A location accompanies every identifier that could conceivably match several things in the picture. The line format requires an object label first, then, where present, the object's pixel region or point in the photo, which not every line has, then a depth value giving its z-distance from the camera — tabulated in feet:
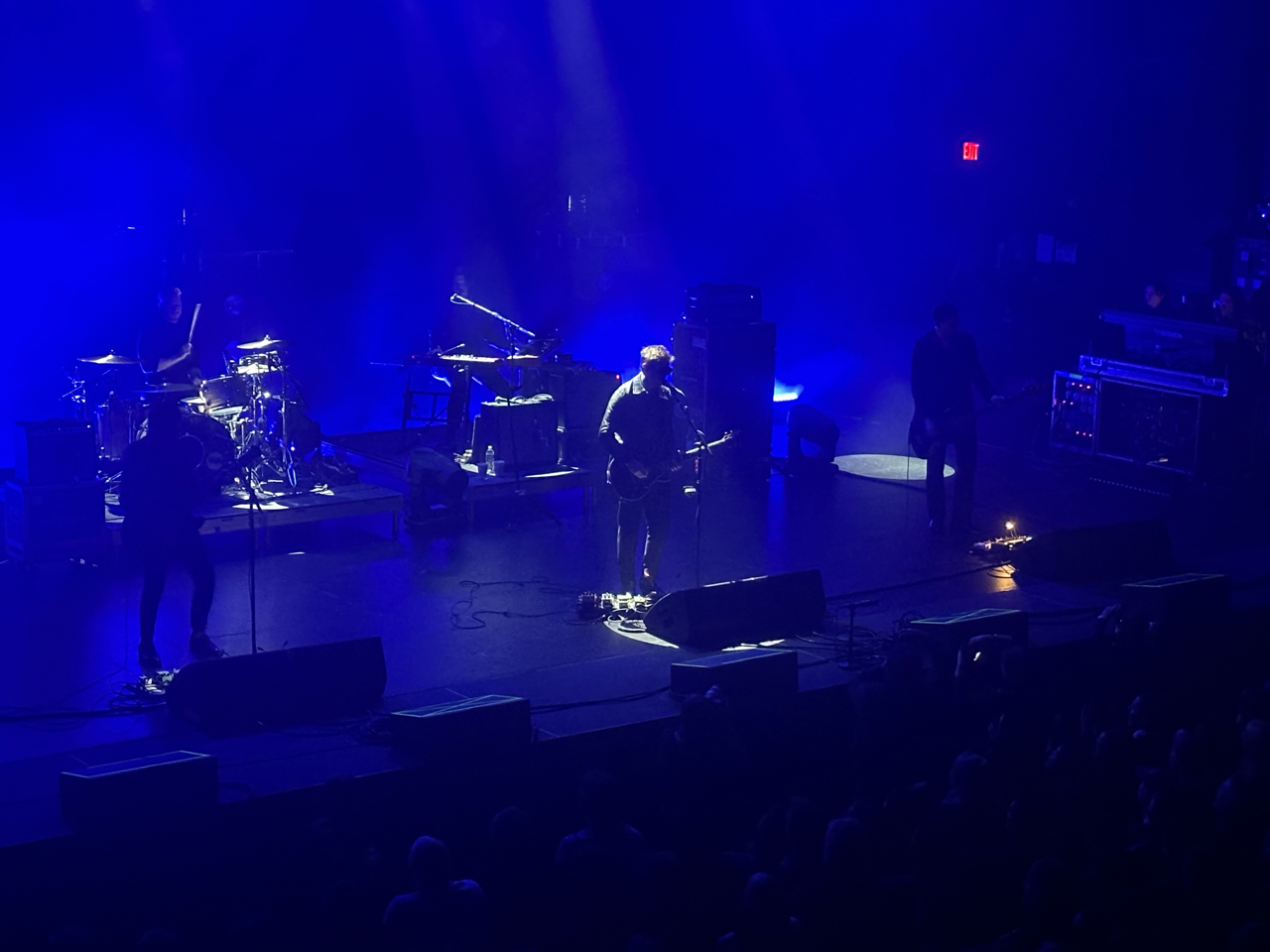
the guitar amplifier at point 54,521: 32.45
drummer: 38.14
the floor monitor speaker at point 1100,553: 31.60
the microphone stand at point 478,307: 41.70
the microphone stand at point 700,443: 29.60
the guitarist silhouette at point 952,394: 35.99
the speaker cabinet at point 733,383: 43.01
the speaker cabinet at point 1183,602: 26.61
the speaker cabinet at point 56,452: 32.68
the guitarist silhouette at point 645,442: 29.55
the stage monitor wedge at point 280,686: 22.48
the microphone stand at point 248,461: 34.43
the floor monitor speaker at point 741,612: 27.20
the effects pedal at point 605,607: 29.99
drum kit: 35.42
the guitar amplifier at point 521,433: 39.34
